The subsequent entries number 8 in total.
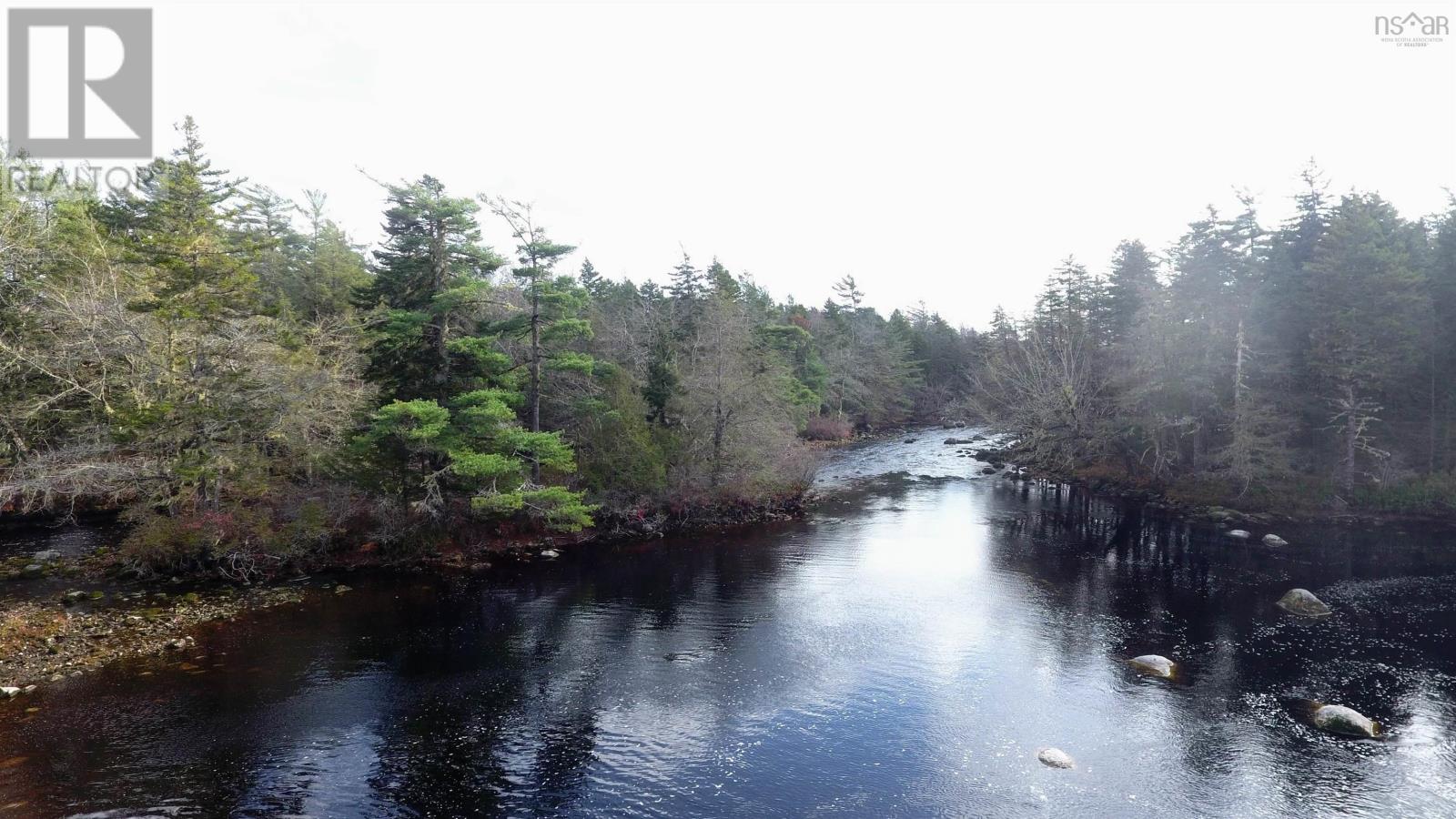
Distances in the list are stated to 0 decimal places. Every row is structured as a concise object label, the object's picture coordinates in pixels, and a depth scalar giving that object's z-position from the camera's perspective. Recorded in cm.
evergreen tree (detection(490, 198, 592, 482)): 2439
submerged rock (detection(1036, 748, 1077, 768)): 1226
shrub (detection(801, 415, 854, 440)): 5947
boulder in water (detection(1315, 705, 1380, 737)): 1303
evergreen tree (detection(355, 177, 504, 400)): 2325
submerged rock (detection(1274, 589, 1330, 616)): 1964
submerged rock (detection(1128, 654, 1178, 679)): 1590
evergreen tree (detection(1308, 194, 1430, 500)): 2827
